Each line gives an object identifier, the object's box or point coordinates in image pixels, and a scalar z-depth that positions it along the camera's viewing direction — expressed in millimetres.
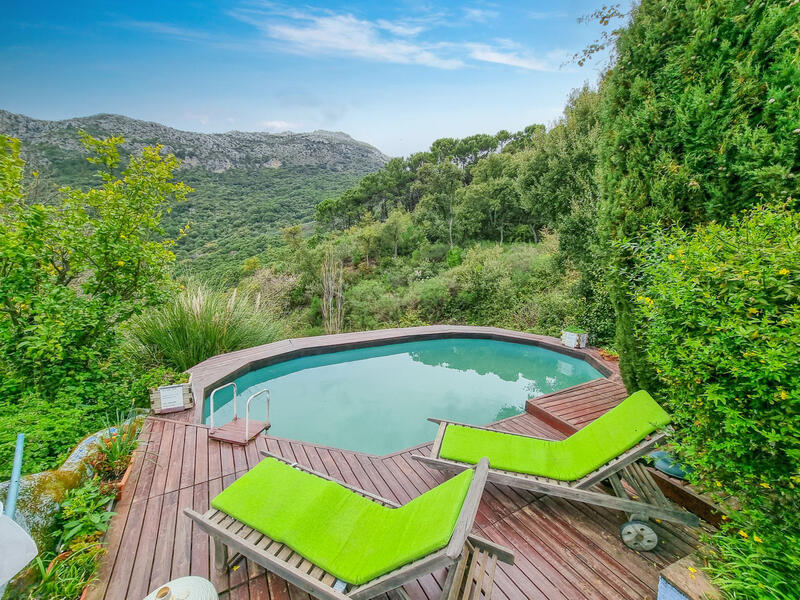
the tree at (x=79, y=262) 2877
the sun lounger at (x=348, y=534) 1451
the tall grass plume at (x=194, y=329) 4988
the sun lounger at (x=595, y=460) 2072
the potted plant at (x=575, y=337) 5988
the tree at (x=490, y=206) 16016
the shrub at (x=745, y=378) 1265
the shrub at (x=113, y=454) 2516
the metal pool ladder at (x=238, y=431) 3178
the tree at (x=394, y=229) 16375
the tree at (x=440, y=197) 17531
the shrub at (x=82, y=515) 1950
